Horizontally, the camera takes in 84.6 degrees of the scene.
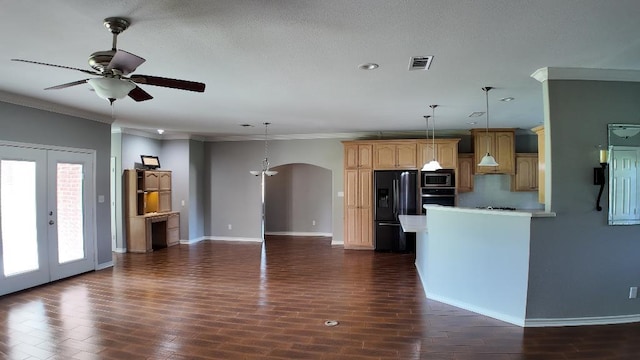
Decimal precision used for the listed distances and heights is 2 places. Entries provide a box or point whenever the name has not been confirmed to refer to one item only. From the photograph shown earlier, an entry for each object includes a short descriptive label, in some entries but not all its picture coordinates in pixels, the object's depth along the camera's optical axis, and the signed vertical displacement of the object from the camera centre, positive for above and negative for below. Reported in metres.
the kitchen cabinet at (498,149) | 7.18 +0.59
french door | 4.46 -0.46
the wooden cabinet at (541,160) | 4.28 +0.21
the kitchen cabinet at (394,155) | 7.20 +0.49
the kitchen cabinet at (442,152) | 7.08 +0.53
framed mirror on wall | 3.43 +0.02
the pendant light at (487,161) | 4.69 +0.22
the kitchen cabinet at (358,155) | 7.33 +0.50
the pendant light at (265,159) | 8.41 +0.51
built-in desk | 7.19 -1.08
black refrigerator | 7.07 -0.54
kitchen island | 3.45 -0.87
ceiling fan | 2.15 +0.72
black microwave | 7.00 -0.01
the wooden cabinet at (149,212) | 7.18 -0.64
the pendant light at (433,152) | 5.24 +0.52
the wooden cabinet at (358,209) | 7.34 -0.63
